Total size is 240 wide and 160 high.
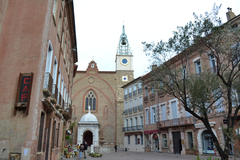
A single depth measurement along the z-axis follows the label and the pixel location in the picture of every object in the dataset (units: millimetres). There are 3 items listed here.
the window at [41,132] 9055
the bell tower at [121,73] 42125
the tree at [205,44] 9680
